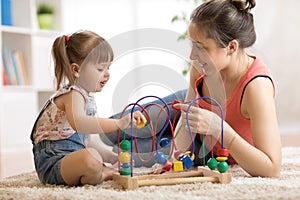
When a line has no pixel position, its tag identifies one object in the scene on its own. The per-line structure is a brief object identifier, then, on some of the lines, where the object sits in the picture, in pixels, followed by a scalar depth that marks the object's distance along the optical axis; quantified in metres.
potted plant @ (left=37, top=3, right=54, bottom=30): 4.77
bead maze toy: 2.09
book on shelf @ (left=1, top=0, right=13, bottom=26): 4.42
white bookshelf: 4.32
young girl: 2.15
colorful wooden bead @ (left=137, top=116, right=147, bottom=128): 2.05
